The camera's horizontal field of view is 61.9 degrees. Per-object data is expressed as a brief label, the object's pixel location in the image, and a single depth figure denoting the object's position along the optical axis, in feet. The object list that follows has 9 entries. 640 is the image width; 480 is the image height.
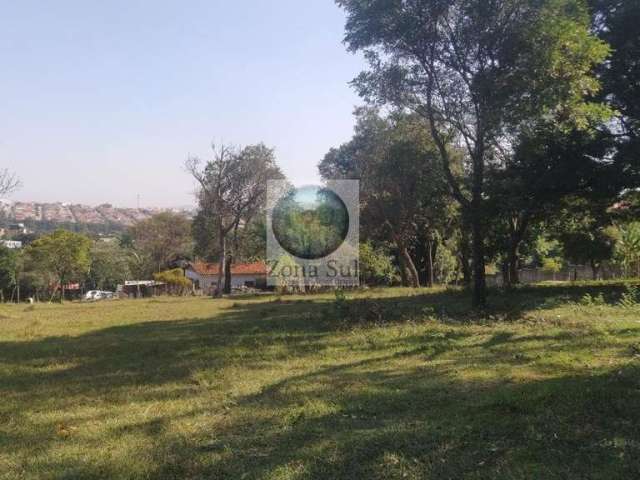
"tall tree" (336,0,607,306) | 41.01
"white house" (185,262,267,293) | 159.94
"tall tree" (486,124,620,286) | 54.90
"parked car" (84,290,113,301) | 153.17
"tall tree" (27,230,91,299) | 129.49
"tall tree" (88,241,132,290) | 173.99
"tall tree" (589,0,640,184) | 54.08
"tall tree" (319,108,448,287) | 78.48
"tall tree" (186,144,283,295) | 111.24
